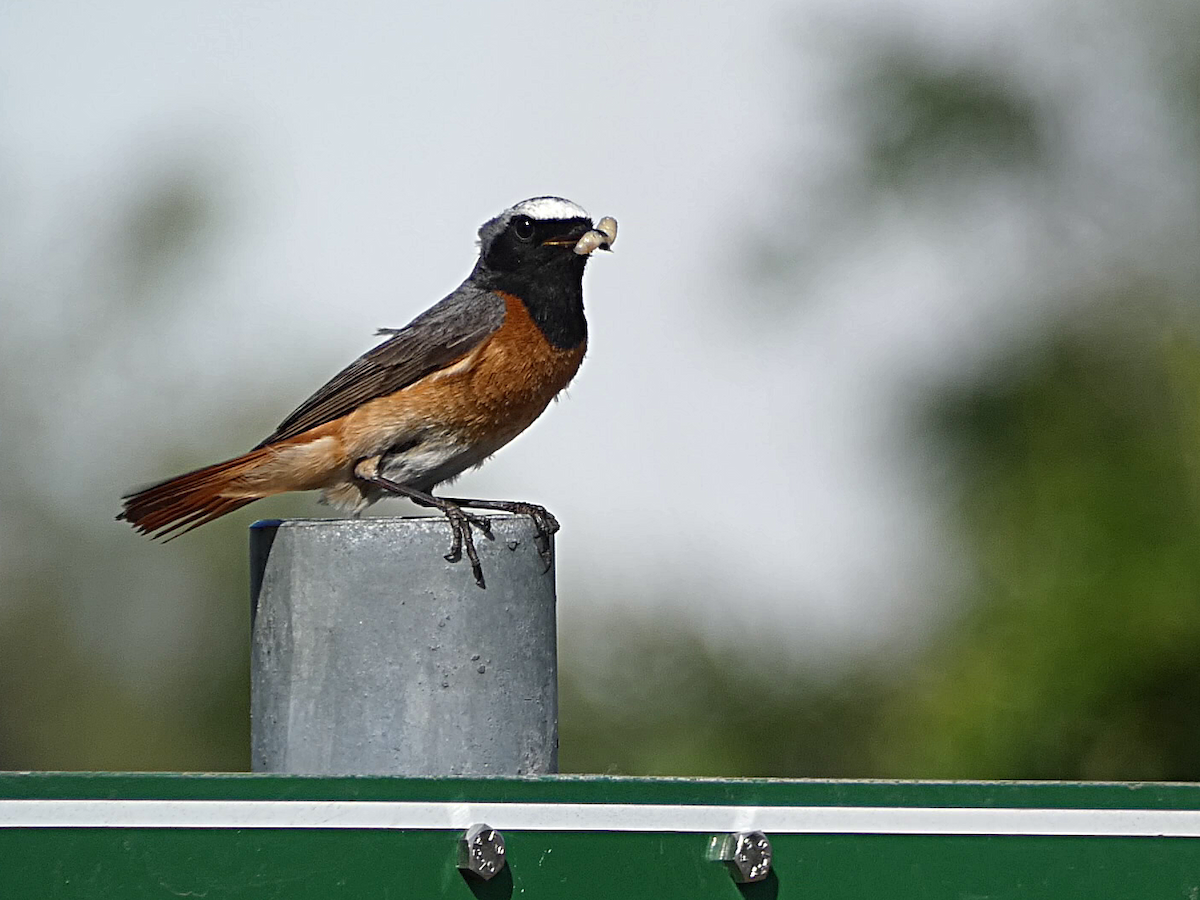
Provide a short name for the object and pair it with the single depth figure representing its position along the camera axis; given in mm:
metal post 5711
